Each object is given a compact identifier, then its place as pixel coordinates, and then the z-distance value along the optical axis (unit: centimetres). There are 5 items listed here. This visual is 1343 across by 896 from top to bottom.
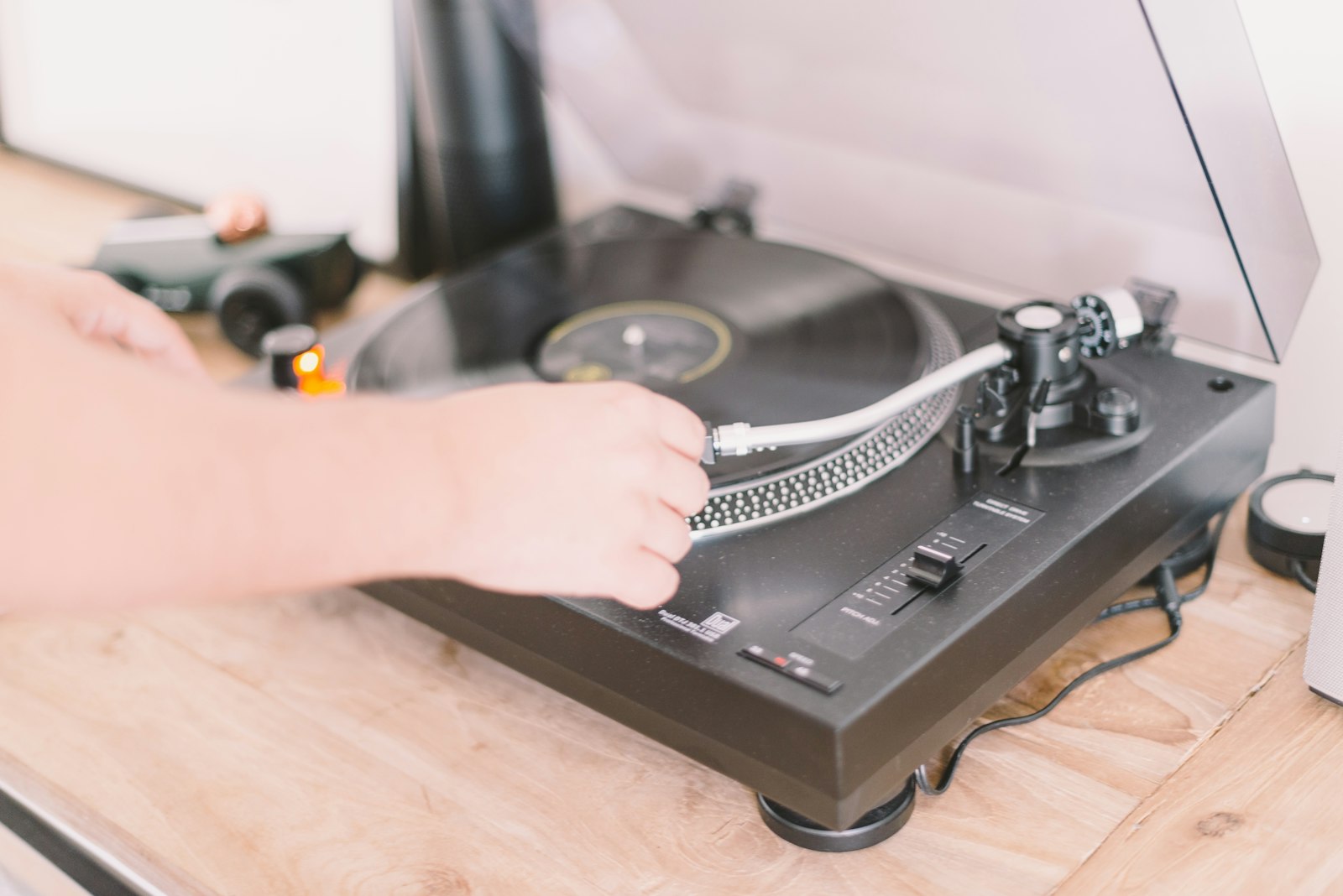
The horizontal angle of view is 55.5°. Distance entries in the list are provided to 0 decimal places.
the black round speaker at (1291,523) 102
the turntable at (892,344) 79
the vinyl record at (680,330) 105
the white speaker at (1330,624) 85
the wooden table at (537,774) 81
